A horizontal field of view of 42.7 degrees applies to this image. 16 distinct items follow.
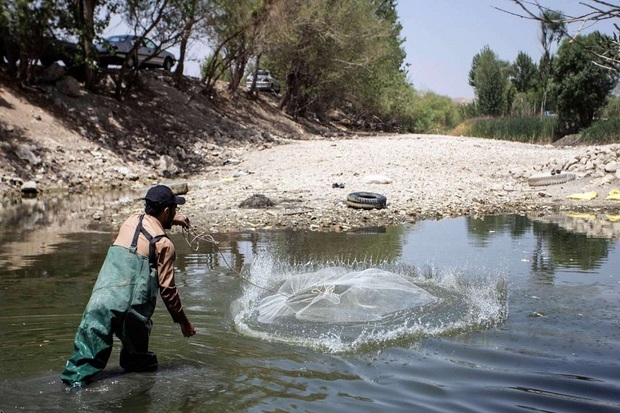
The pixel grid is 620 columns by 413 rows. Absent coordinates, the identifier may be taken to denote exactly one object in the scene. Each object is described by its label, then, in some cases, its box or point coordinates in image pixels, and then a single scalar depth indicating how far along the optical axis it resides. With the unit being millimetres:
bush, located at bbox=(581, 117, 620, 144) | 31616
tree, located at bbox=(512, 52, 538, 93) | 70494
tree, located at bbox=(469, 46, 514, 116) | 60250
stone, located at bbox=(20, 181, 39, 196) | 21188
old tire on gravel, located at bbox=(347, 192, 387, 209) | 16141
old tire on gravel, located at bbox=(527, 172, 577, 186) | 19906
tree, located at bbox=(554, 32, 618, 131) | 41188
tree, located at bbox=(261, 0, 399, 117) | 34344
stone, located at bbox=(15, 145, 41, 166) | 22688
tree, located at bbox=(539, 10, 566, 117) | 46669
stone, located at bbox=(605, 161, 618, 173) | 19750
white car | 41503
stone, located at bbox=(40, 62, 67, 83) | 27594
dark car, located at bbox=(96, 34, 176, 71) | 28856
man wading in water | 5383
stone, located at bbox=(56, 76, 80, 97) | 27406
